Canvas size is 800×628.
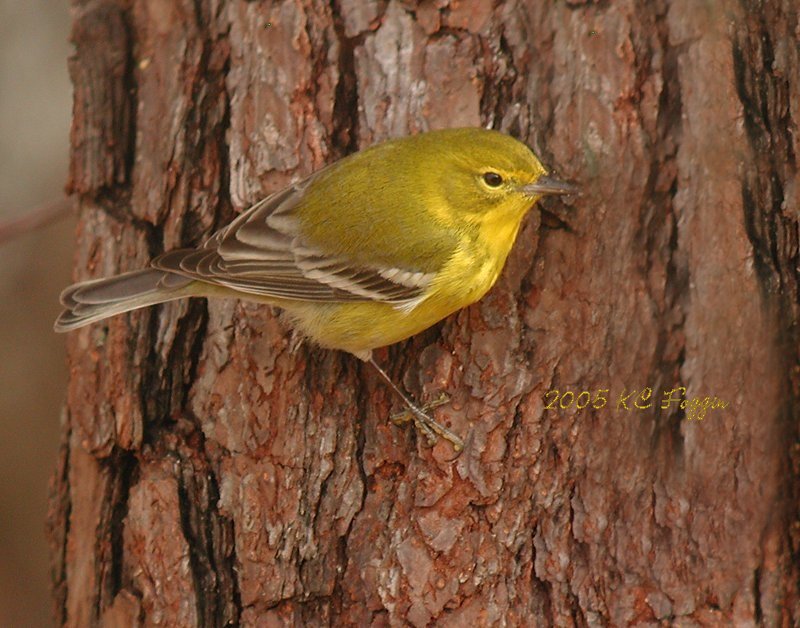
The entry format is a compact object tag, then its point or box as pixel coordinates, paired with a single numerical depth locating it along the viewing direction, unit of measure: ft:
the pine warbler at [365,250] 22.20
